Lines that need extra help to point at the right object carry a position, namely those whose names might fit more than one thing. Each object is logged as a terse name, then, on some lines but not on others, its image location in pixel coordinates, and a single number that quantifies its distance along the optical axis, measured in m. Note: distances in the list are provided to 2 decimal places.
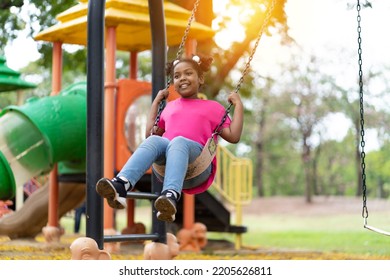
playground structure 10.29
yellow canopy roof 10.52
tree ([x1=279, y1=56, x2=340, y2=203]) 32.41
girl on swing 5.13
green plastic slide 10.23
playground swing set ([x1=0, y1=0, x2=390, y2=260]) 5.44
